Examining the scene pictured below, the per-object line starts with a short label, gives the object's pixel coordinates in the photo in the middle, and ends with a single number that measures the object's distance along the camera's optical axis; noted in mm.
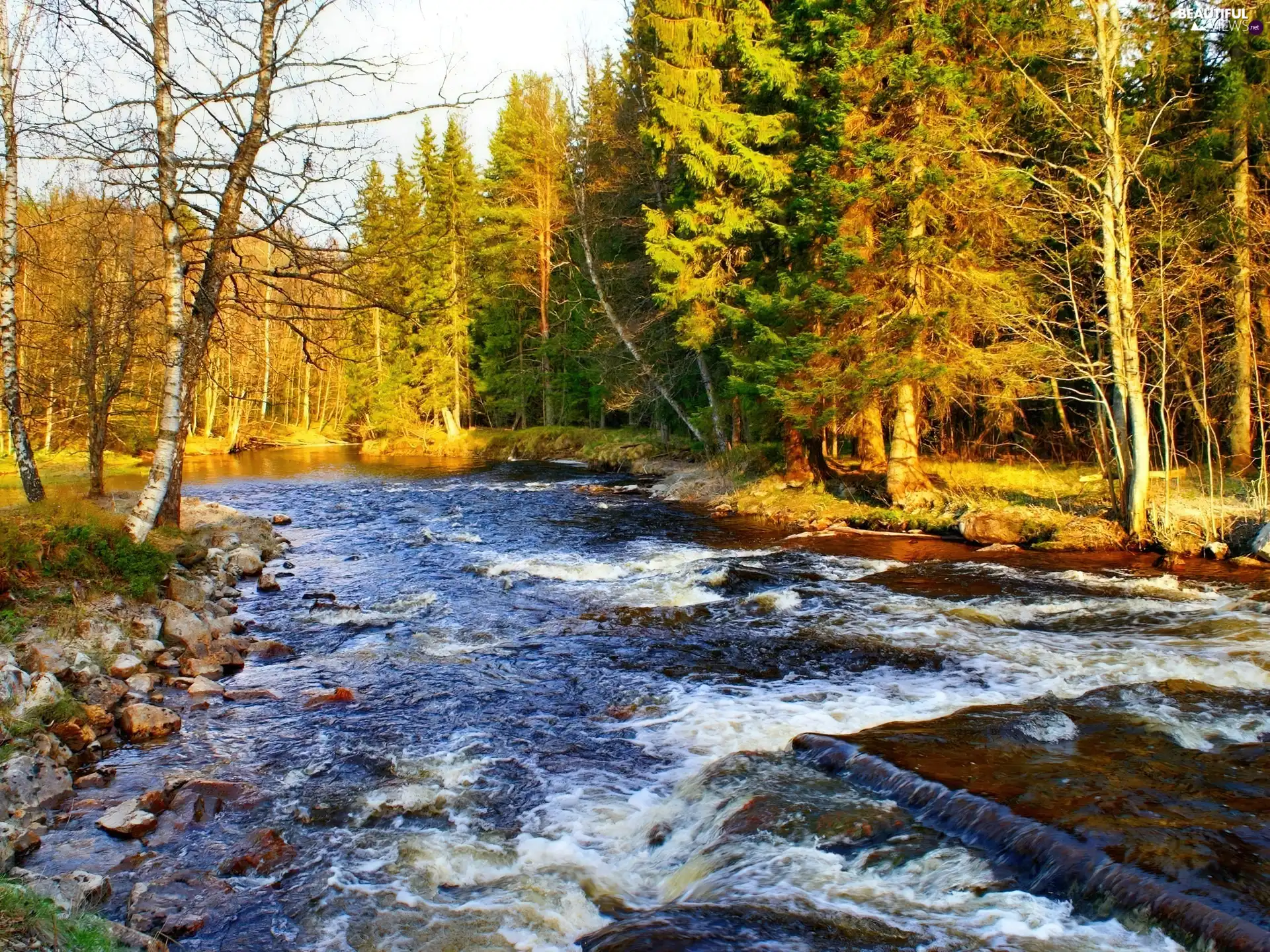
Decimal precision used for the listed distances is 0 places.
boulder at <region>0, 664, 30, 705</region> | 6844
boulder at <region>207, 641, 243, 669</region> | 9672
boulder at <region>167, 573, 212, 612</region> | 11102
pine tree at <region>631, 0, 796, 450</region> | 21609
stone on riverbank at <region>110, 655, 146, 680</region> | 8516
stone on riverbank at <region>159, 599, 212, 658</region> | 9828
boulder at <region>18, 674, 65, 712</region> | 6992
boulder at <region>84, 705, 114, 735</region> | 7402
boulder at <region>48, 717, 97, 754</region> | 6957
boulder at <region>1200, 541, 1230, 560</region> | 13602
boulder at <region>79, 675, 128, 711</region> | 7684
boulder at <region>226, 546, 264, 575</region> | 14914
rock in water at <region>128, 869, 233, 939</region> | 4816
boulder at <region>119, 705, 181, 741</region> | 7586
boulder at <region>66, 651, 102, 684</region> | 7812
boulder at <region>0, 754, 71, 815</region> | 5953
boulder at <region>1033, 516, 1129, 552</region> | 14961
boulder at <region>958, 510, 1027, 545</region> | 15961
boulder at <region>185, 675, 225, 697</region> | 8695
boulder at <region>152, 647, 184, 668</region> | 9281
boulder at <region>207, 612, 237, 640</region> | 10500
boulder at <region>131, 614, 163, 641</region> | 9455
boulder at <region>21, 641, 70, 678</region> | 7582
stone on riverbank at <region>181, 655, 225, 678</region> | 9305
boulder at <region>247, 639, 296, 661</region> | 10156
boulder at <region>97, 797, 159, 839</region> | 5809
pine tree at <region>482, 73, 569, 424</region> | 38562
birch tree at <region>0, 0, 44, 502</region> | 11602
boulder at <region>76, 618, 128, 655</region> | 8703
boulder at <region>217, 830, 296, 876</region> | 5492
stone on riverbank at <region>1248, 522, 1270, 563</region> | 12953
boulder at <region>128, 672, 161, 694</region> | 8398
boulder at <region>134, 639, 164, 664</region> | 9134
